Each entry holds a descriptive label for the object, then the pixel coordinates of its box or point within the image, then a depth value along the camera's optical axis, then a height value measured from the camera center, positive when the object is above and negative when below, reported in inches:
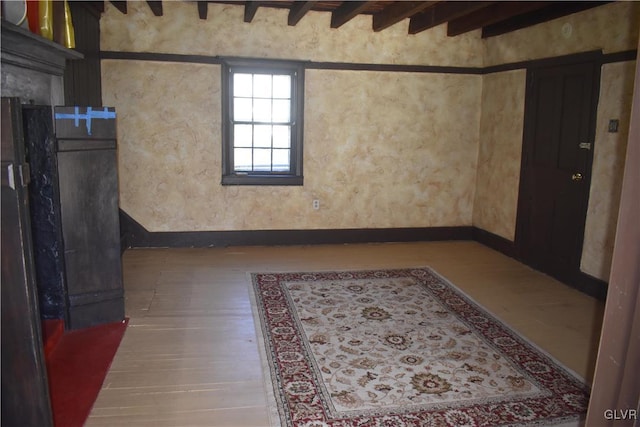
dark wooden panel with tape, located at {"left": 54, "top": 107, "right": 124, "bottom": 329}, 140.3 -23.9
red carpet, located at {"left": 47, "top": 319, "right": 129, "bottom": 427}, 105.0 -58.6
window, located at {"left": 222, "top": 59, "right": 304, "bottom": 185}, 235.5 +4.9
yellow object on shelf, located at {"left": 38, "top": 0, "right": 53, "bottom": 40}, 127.8 +27.6
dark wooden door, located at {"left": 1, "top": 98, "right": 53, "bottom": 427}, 78.4 -27.6
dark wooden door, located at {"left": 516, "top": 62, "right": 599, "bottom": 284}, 189.5 -10.1
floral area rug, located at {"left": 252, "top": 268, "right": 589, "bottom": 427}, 108.3 -58.3
